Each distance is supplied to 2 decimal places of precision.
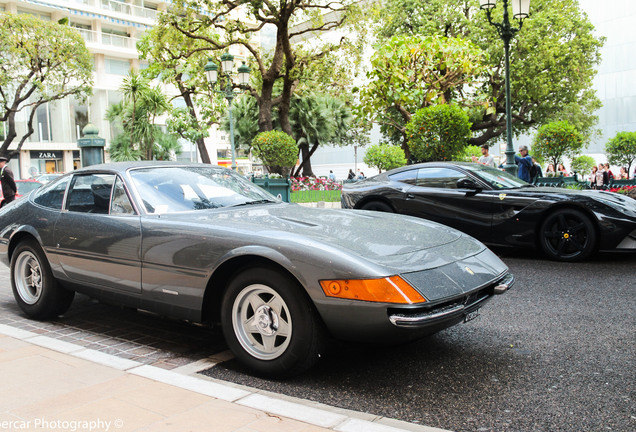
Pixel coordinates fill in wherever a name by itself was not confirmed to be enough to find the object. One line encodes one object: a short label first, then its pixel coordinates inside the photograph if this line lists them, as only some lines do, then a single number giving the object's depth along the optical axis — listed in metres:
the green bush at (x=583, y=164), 34.66
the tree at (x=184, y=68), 22.14
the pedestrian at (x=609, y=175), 20.21
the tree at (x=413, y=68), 15.57
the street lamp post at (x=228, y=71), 17.97
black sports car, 6.79
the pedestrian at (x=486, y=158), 12.80
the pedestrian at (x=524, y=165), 12.77
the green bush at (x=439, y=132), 13.29
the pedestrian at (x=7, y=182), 10.87
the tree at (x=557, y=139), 15.83
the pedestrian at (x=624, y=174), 22.67
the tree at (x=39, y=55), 27.50
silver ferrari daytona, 2.98
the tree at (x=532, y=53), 27.69
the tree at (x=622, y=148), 29.58
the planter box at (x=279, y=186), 17.44
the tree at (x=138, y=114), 28.45
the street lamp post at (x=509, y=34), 11.74
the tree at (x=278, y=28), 20.34
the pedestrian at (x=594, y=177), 19.00
